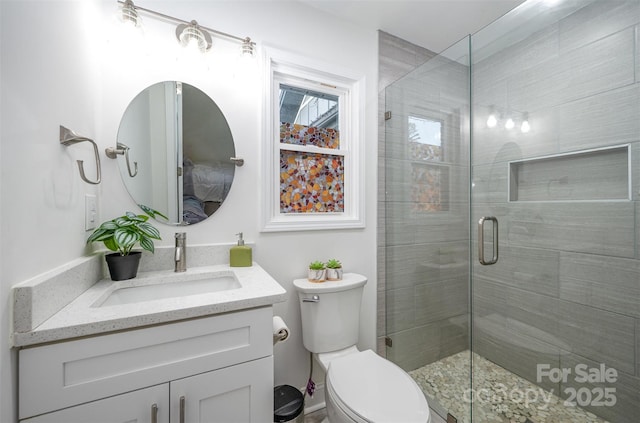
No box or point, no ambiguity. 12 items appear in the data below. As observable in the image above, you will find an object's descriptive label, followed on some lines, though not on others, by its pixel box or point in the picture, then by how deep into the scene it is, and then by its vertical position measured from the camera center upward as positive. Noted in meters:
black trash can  1.18 -0.87
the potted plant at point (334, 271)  1.55 -0.33
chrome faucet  1.26 -0.18
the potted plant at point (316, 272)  1.53 -0.33
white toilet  1.01 -0.72
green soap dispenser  1.36 -0.22
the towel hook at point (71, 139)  0.90 +0.25
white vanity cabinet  0.70 -0.47
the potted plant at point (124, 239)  1.05 -0.10
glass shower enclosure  1.28 -0.04
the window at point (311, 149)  1.60 +0.39
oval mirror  1.29 +0.30
